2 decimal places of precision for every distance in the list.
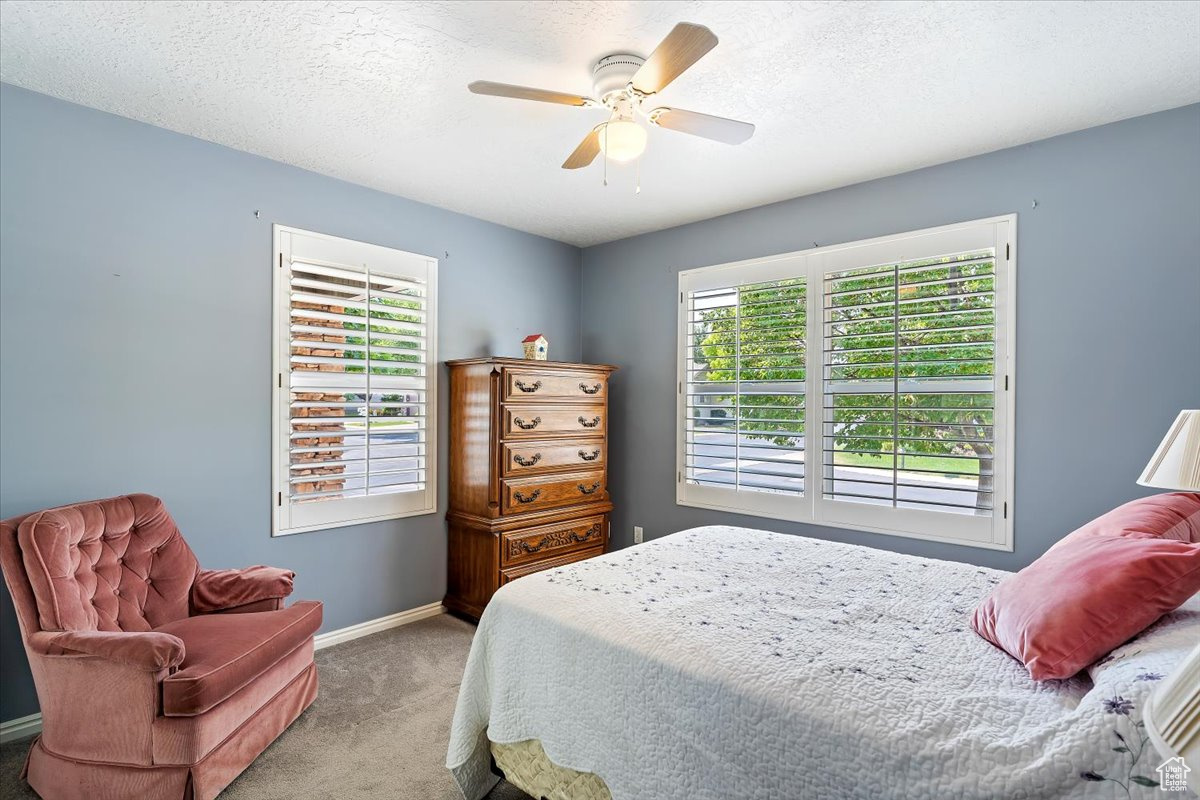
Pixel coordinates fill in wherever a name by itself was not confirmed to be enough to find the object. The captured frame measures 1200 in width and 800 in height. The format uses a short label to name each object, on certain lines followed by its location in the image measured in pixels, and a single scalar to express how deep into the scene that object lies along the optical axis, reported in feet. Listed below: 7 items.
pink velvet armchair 6.15
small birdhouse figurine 13.03
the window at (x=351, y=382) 10.47
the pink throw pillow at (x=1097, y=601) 4.19
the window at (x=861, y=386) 9.78
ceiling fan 6.07
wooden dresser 11.90
